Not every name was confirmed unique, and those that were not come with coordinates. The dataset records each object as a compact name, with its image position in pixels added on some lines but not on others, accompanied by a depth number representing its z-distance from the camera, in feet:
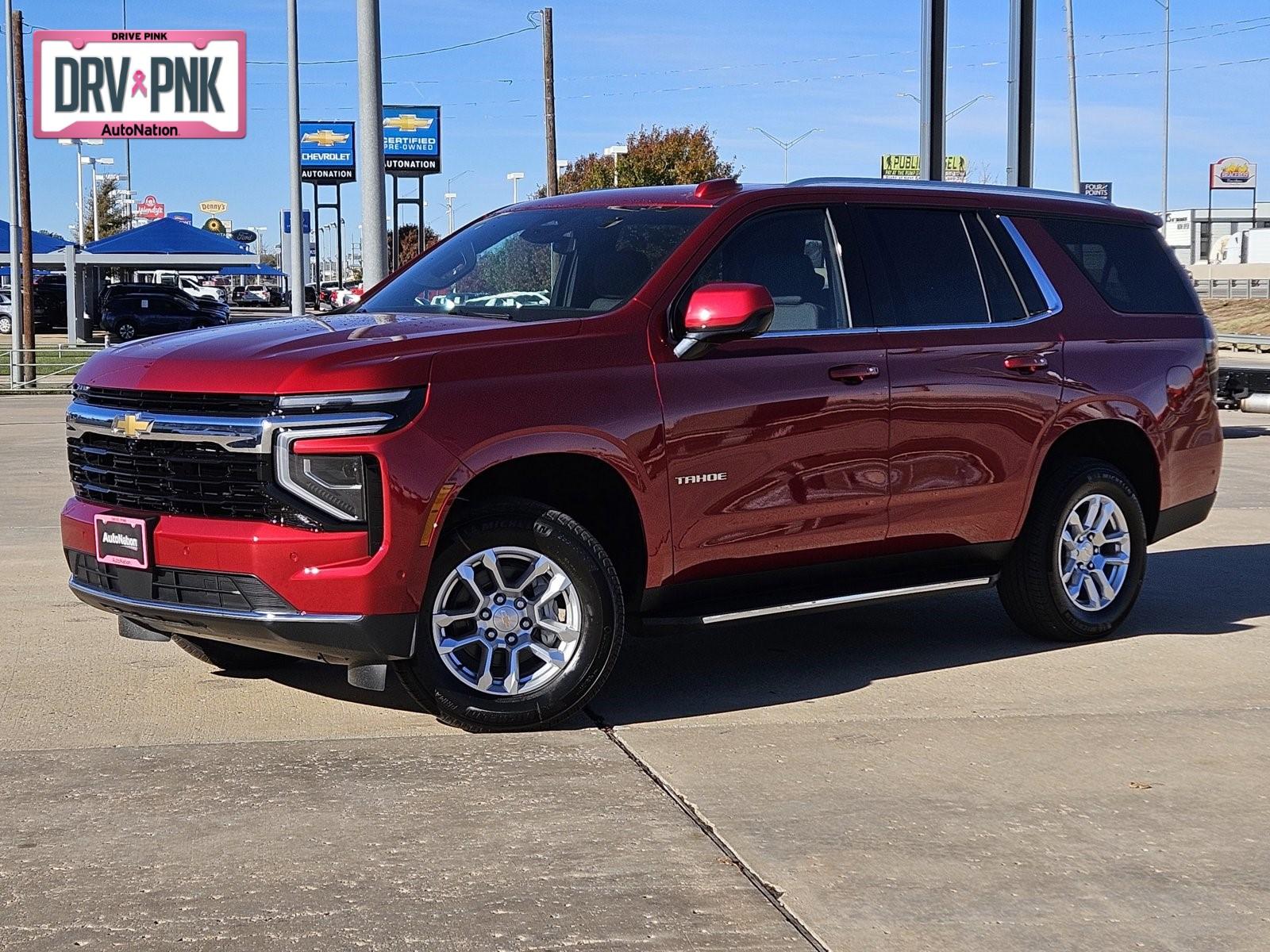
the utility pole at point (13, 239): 97.35
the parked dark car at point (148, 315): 167.32
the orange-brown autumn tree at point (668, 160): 272.10
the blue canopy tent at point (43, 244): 160.97
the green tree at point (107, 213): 361.92
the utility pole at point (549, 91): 139.03
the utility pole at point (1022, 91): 56.90
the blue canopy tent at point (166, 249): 155.53
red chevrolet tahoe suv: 17.95
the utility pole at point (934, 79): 55.36
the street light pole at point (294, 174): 87.45
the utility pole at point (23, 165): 110.63
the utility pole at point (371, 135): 41.65
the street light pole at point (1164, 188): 222.83
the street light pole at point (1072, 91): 150.30
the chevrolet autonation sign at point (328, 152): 281.33
